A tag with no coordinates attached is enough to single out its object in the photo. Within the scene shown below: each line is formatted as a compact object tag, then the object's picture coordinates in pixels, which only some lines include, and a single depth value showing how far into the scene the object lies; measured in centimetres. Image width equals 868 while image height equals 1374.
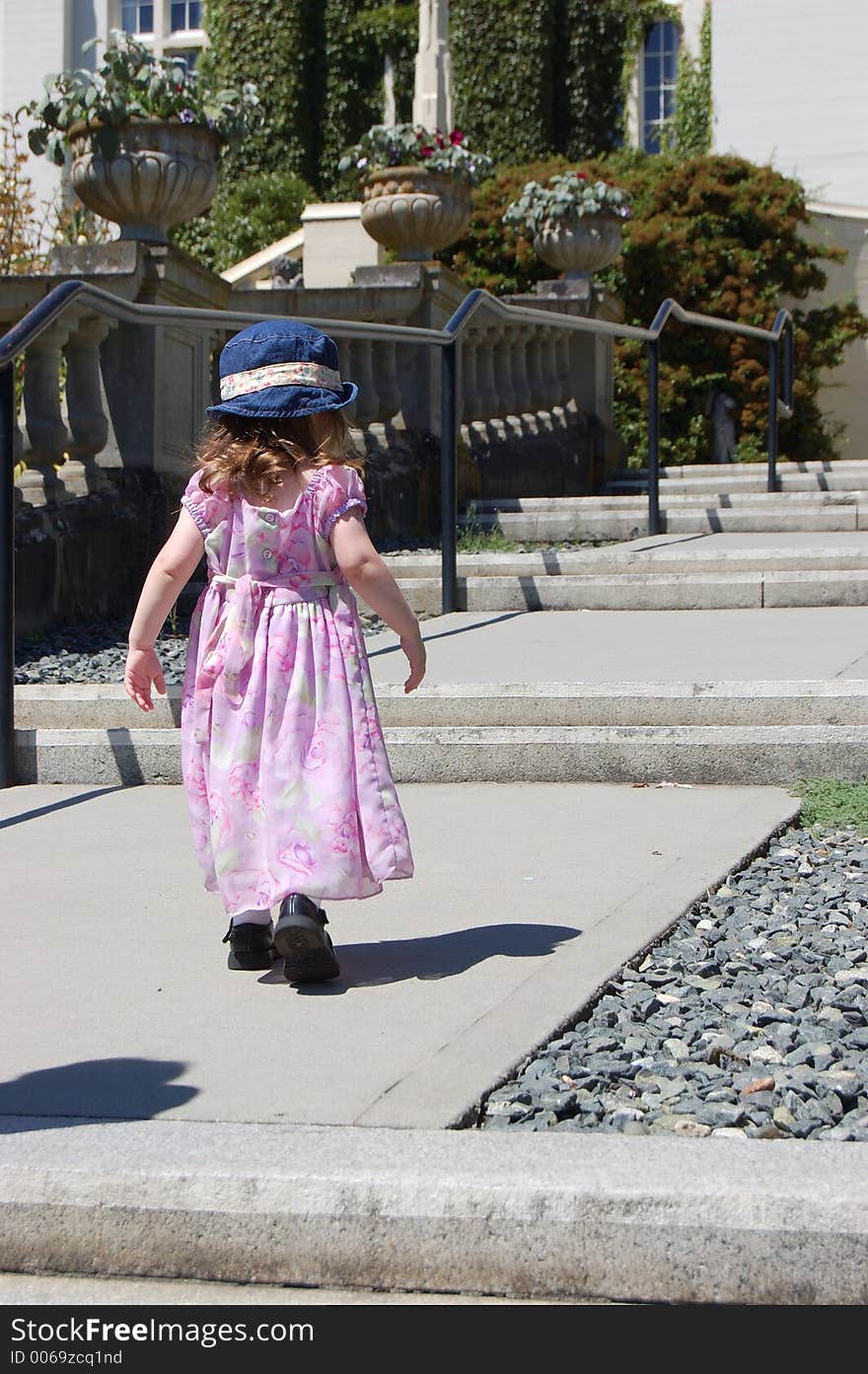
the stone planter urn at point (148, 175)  828
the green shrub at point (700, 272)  1622
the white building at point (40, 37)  2544
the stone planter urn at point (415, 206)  1121
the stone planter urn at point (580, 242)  1344
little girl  316
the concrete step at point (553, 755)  460
